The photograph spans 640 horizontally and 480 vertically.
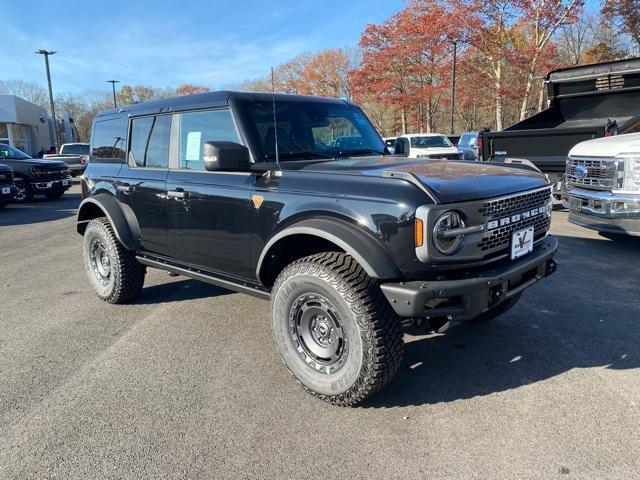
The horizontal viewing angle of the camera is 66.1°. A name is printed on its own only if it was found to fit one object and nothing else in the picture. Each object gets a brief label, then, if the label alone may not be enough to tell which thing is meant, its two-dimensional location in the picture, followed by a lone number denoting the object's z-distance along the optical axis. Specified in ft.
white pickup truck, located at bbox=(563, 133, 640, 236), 19.48
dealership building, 128.57
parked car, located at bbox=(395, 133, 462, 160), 51.67
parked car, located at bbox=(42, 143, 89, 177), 79.36
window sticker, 13.24
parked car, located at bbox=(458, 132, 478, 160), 56.90
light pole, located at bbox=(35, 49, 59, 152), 124.04
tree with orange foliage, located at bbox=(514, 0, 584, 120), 78.48
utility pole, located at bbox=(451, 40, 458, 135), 86.38
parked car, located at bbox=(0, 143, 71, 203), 50.01
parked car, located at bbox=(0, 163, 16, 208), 43.27
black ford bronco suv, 9.01
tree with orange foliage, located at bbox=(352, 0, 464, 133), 88.33
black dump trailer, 29.01
